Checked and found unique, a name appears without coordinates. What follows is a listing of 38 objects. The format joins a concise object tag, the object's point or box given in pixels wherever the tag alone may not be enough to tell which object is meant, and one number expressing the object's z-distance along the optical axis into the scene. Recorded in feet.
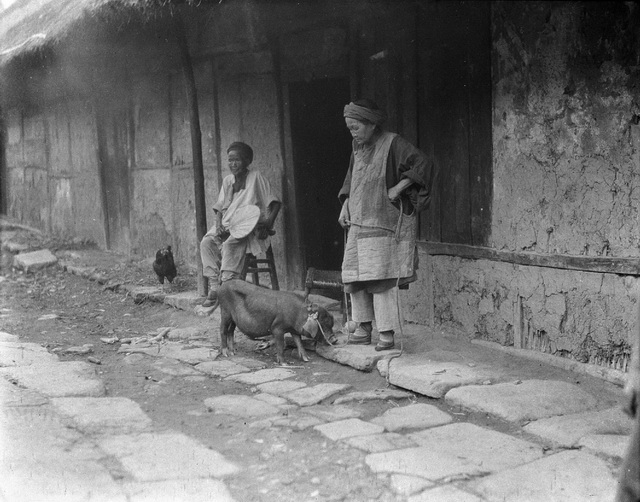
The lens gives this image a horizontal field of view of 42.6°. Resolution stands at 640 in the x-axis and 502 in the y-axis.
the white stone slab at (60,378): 16.79
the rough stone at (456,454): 12.07
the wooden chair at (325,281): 21.59
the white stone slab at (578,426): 13.53
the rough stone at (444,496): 11.01
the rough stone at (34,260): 36.88
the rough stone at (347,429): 13.84
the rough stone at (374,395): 16.31
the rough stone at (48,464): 11.26
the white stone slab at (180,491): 11.18
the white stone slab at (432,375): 16.38
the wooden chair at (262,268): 24.13
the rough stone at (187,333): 22.79
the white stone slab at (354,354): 18.54
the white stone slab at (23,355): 19.33
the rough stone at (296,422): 14.55
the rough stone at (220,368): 18.65
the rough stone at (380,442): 13.14
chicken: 28.60
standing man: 18.52
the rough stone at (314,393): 16.16
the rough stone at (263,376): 17.92
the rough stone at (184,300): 26.14
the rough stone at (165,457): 12.14
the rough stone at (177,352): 20.17
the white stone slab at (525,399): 14.76
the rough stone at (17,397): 15.69
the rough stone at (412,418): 14.49
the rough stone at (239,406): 15.46
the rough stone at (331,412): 15.08
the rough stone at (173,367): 18.90
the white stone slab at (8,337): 22.25
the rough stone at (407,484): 11.31
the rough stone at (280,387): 16.99
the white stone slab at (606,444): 12.65
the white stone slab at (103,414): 14.46
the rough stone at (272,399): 16.07
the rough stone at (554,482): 11.16
